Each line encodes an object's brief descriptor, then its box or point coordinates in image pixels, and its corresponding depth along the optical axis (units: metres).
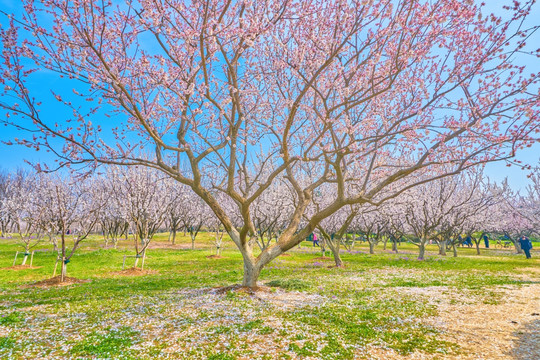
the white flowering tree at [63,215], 16.89
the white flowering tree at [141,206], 22.20
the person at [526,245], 37.08
